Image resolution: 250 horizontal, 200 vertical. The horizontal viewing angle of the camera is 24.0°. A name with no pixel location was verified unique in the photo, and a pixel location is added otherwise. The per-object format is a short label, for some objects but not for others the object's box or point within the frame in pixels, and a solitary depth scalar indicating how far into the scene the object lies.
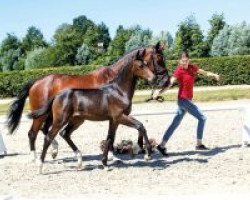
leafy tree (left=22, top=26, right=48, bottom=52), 102.69
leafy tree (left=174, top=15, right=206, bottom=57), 54.47
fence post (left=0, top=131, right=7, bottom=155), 11.92
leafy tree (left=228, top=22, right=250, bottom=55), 53.72
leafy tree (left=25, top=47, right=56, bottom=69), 67.56
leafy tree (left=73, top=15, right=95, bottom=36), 114.50
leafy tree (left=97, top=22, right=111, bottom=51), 91.29
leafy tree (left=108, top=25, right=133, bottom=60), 68.14
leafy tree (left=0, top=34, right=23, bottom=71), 93.81
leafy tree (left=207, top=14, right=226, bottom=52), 59.07
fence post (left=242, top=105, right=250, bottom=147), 11.38
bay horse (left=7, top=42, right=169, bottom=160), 9.73
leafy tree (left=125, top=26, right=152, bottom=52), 70.52
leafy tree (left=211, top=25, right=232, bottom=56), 55.38
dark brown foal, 9.48
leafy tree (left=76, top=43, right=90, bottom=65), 66.31
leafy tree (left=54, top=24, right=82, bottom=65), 68.44
